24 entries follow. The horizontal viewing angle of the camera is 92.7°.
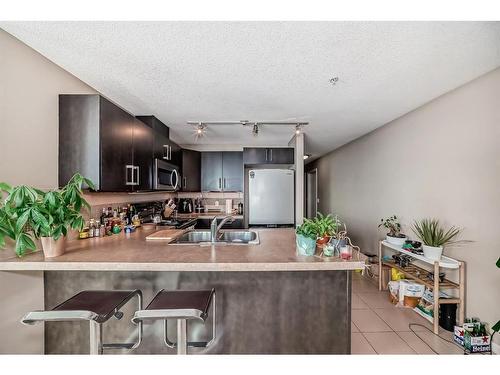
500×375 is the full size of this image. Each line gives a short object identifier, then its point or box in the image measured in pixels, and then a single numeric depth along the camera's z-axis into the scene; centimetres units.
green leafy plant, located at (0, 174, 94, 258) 127
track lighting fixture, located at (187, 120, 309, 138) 316
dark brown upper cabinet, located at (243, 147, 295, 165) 434
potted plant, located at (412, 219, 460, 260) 229
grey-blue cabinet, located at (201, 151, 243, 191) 461
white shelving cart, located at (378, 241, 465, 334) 217
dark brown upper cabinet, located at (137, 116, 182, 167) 297
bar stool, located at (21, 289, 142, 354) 107
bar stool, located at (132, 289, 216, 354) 111
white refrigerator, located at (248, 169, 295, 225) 408
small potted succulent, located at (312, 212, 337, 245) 159
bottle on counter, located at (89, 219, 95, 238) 217
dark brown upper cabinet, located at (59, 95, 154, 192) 185
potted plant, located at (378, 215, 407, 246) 288
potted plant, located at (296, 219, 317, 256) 155
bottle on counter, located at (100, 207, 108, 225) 238
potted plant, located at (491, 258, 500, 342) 141
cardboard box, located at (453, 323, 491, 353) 192
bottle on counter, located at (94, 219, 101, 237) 219
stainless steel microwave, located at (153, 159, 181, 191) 288
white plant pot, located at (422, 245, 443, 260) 227
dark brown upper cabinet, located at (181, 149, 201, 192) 420
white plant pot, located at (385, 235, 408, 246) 287
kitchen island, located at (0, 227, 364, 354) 163
